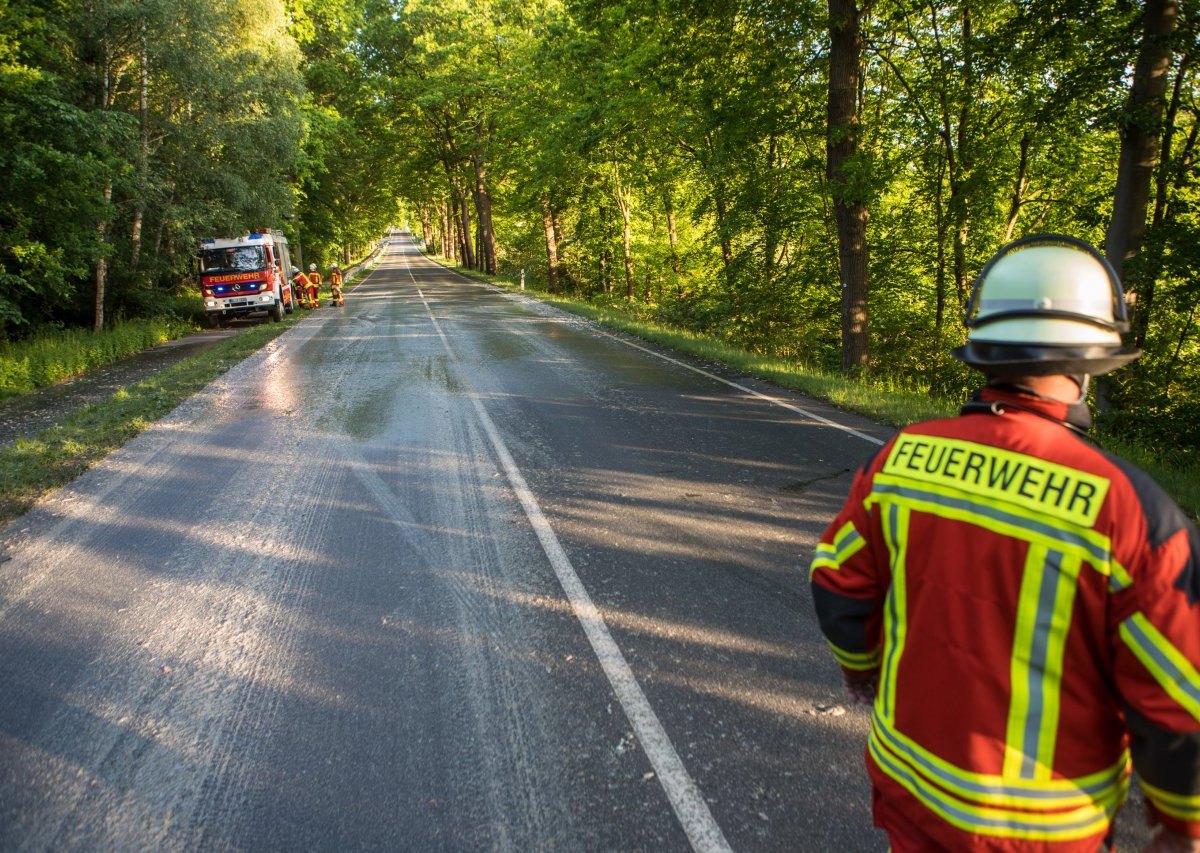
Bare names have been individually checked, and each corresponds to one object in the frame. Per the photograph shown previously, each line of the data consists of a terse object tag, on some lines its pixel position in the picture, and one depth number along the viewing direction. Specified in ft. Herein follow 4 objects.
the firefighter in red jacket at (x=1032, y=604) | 4.26
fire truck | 77.66
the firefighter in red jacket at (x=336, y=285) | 93.71
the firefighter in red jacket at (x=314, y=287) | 98.84
